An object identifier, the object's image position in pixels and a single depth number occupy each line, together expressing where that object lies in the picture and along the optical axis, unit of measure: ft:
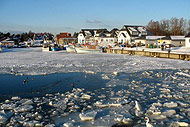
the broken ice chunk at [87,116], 24.25
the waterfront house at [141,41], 184.37
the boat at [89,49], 154.40
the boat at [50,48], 184.88
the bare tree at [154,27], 330.50
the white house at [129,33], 220.23
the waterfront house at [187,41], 141.49
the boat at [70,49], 173.41
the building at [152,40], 177.82
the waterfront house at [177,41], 164.96
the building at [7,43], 309.38
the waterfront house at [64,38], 336.25
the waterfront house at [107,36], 246.06
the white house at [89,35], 271.69
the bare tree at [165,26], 337.91
